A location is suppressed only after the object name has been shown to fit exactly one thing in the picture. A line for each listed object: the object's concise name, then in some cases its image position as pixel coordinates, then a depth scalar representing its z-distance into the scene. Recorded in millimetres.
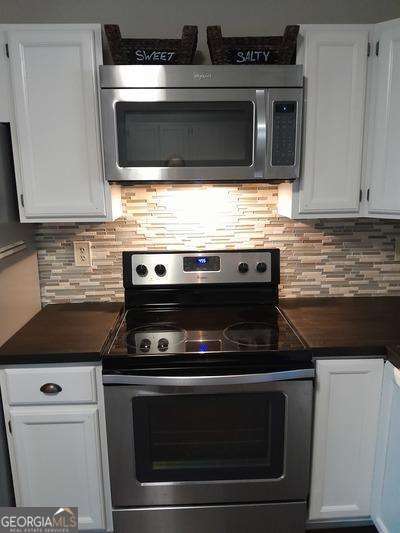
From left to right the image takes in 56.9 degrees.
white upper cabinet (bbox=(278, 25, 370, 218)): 1456
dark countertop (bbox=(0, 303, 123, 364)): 1354
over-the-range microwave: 1396
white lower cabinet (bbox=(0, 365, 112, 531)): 1394
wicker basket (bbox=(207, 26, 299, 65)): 1414
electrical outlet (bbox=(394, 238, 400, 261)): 1897
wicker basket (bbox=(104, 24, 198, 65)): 1402
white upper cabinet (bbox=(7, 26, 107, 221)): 1421
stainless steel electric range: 1334
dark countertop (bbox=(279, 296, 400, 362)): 1379
